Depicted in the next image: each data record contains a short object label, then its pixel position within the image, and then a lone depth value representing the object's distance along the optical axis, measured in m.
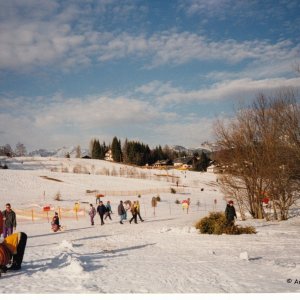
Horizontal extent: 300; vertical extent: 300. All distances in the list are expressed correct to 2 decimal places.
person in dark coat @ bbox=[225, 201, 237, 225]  17.38
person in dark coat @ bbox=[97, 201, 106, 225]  21.96
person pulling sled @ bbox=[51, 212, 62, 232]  18.88
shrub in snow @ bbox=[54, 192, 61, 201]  38.84
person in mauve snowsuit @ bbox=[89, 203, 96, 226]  21.95
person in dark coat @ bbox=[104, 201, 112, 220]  23.81
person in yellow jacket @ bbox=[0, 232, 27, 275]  8.39
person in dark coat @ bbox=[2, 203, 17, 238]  15.18
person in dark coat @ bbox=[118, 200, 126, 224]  22.62
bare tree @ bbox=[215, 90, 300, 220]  22.42
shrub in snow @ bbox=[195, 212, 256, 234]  16.81
